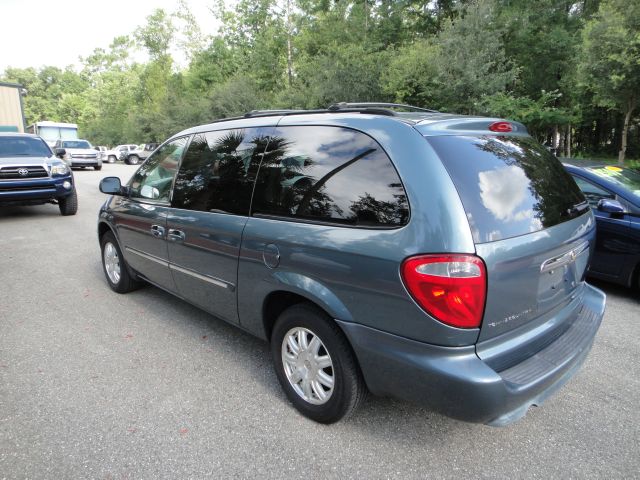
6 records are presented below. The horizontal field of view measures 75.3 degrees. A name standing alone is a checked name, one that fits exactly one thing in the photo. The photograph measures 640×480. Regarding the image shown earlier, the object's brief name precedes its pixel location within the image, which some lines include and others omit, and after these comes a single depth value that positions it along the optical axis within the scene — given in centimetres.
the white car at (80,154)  2431
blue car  420
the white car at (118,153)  3519
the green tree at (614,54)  1120
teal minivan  185
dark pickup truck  859
